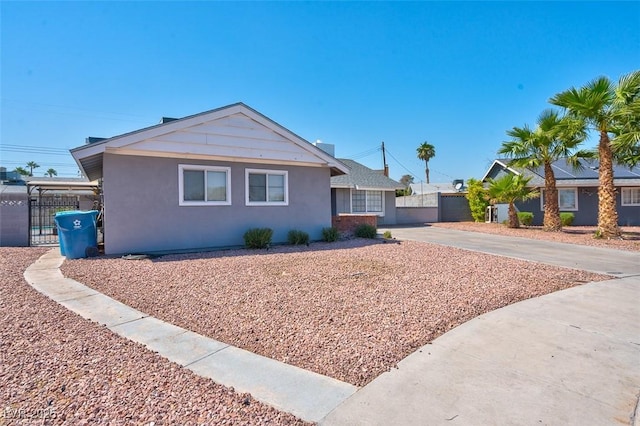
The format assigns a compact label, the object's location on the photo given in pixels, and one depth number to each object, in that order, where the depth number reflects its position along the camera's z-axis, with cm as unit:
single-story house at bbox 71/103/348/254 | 909
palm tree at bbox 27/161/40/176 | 6562
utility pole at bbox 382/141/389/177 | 4189
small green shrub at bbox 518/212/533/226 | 1983
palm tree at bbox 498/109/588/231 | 1525
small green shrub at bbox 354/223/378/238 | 1318
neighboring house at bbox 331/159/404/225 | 2086
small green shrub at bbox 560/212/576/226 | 1934
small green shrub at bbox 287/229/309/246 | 1137
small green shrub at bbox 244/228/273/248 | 1033
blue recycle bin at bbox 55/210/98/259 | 854
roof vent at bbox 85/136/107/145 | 1084
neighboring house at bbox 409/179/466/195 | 4350
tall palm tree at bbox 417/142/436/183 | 5359
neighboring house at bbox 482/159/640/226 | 2064
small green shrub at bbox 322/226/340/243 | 1202
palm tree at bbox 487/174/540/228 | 1789
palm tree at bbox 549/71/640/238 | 1207
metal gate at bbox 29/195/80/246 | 1249
